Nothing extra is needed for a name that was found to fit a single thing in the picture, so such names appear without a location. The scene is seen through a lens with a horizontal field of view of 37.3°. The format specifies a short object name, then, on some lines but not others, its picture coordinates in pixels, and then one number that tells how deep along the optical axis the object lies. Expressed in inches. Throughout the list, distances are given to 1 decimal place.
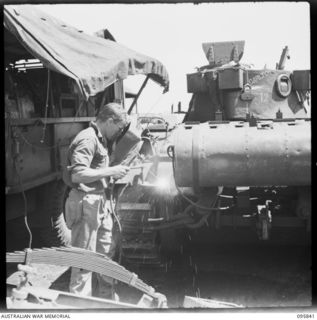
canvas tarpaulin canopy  212.8
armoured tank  177.3
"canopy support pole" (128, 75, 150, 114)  345.8
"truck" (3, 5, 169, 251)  220.2
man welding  163.2
